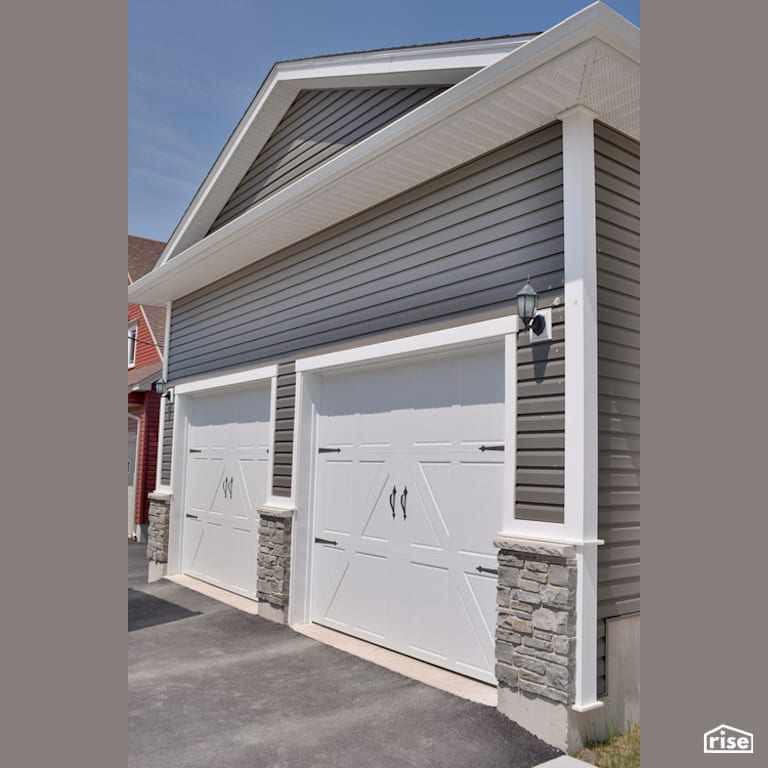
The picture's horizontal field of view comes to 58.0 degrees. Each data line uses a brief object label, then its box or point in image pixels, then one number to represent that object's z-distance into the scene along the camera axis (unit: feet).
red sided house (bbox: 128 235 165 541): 47.73
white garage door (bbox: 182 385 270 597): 26.43
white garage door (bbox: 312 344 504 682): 16.62
